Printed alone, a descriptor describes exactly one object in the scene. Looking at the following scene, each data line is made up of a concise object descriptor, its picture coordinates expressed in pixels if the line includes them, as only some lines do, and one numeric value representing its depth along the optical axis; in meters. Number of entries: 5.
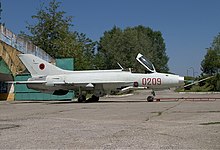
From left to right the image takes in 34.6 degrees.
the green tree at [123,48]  67.44
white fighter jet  24.73
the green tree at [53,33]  61.66
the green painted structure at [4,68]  30.83
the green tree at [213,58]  70.50
